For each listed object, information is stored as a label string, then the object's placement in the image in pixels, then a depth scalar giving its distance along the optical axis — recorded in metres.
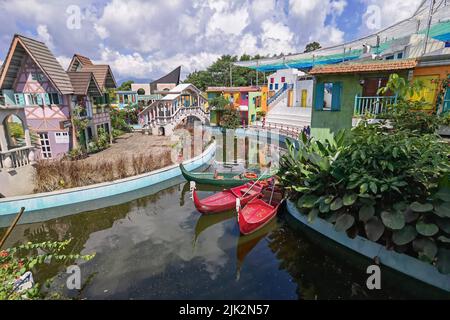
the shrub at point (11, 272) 4.35
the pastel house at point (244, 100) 33.78
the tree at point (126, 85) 54.08
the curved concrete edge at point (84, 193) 11.66
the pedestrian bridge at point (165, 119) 28.31
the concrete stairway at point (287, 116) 28.84
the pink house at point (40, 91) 15.66
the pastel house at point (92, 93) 19.00
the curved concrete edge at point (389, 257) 6.75
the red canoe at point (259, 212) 9.89
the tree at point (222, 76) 58.94
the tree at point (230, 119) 31.69
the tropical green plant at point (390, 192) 6.43
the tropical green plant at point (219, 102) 31.94
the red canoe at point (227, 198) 11.60
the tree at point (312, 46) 66.38
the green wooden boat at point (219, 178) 14.84
